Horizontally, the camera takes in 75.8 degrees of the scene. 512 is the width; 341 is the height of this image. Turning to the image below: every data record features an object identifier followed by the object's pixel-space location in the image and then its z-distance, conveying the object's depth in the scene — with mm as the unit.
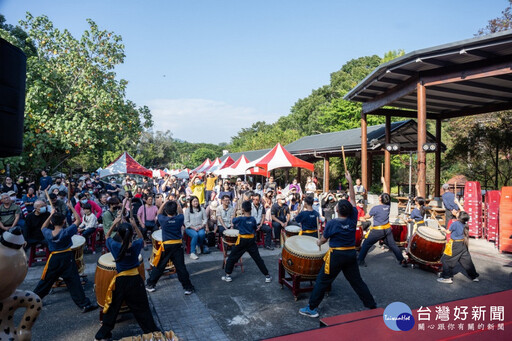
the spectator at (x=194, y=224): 8000
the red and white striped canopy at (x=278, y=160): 13320
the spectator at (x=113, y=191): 11859
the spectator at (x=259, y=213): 8680
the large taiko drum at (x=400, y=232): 8250
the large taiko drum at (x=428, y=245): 6832
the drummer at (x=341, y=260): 4750
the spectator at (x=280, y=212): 8945
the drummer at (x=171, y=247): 5559
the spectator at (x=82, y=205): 8491
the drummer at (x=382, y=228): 7090
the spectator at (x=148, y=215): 8656
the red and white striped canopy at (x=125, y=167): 12596
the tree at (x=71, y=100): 12141
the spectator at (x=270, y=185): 14587
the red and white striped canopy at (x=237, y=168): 16138
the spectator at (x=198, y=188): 11305
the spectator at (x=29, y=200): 9112
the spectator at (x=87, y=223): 7934
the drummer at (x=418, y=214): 7590
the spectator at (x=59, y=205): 7670
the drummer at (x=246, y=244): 6137
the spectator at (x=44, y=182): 11256
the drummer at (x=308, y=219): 6715
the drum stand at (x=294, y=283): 5464
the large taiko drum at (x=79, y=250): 5672
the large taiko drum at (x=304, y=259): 5348
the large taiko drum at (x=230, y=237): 7117
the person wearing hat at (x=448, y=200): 9320
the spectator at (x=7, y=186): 9547
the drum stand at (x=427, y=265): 6905
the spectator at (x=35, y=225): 6945
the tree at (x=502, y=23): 18694
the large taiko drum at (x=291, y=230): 7590
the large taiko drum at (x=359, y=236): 8125
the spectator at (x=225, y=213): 8484
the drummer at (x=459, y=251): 6238
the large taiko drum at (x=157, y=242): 6221
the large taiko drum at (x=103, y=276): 4516
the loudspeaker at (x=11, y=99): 2125
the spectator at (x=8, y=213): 7078
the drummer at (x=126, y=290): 3889
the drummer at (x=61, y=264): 4735
